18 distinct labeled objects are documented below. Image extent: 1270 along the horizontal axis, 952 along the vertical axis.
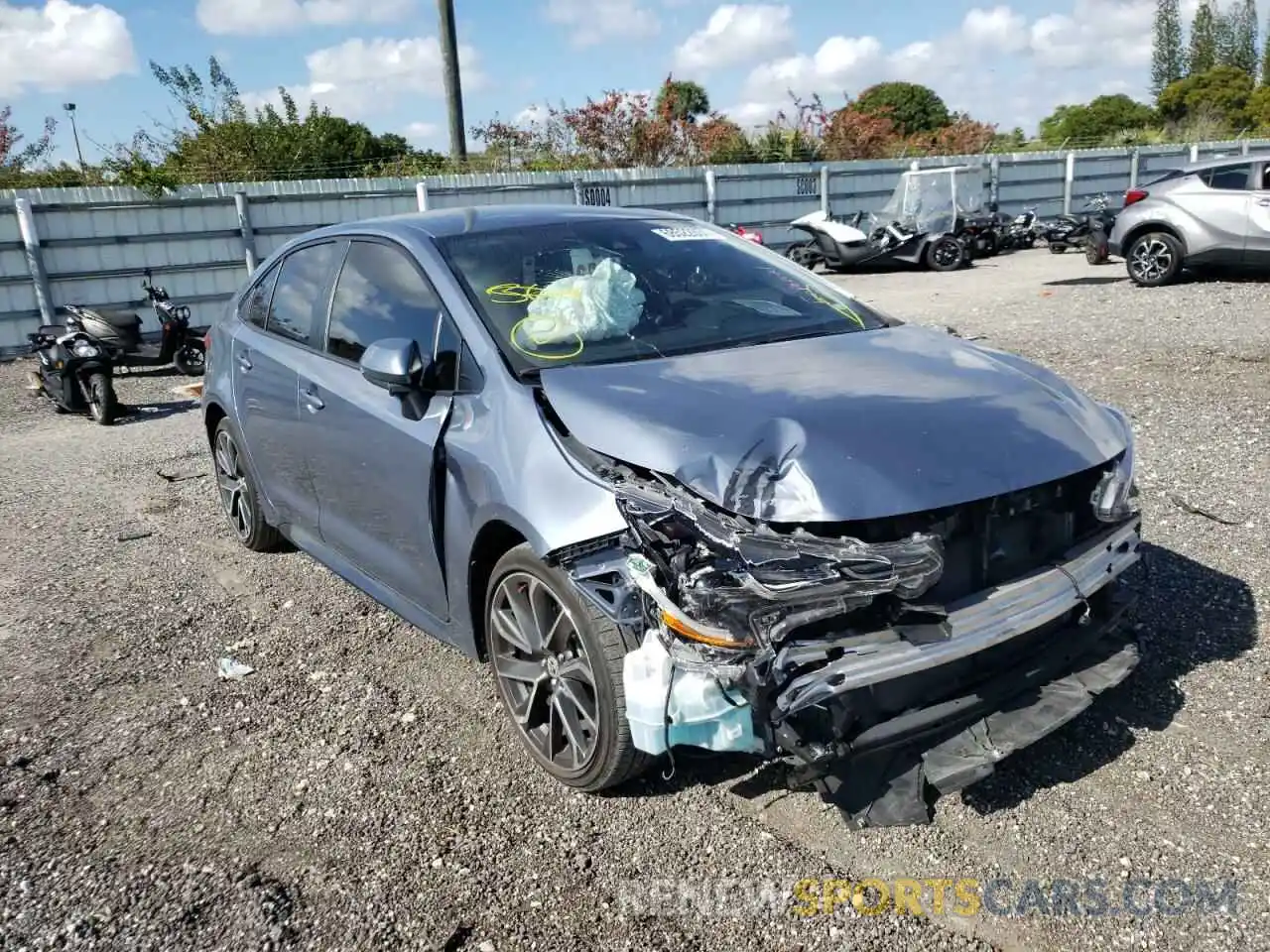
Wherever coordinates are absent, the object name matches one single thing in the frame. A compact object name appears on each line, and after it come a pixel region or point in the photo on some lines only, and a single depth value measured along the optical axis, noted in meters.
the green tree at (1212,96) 56.31
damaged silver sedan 2.57
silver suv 12.38
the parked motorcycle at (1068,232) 19.67
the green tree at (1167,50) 77.19
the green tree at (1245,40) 80.62
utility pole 21.12
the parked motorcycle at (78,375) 9.93
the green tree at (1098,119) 53.47
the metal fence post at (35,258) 13.27
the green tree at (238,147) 19.38
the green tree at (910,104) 60.34
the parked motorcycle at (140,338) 11.48
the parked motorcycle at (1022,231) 21.59
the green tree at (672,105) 26.88
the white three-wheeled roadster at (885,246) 19.02
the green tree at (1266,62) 80.14
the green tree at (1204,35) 79.06
